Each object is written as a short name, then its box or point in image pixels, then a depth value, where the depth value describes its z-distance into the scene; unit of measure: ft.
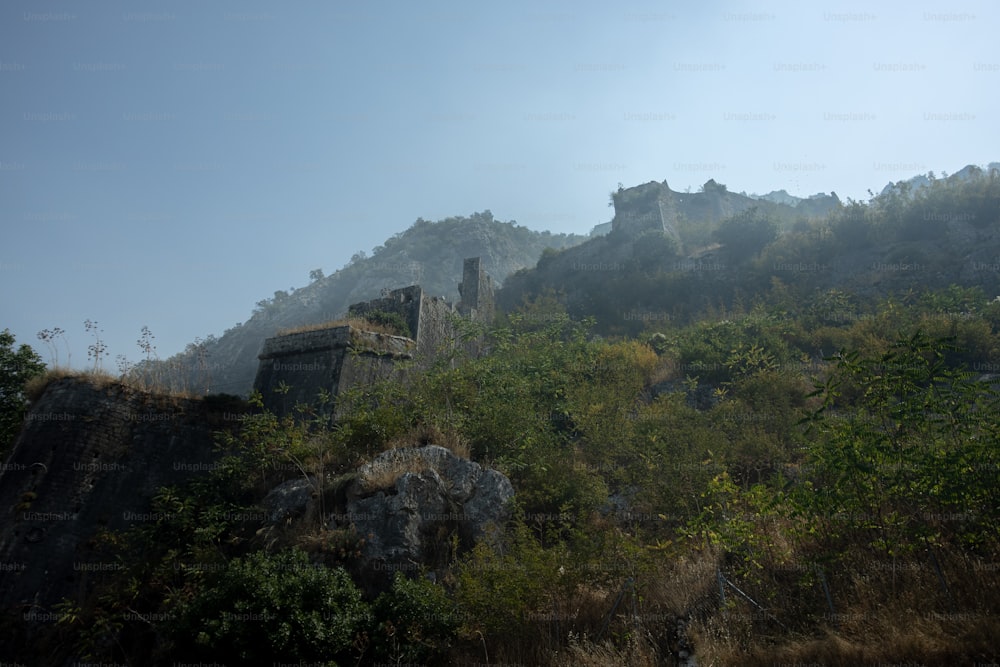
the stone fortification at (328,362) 37.42
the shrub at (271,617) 16.90
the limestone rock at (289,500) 25.21
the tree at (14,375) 36.14
